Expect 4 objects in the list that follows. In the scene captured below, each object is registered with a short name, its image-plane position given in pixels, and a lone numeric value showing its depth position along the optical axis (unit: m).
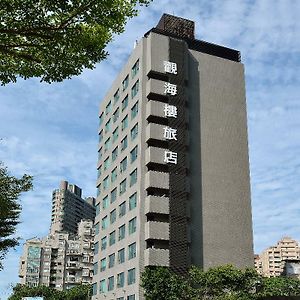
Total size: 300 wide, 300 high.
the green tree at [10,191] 22.87
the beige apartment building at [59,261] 102.18
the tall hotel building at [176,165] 42.08
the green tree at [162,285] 37.98
